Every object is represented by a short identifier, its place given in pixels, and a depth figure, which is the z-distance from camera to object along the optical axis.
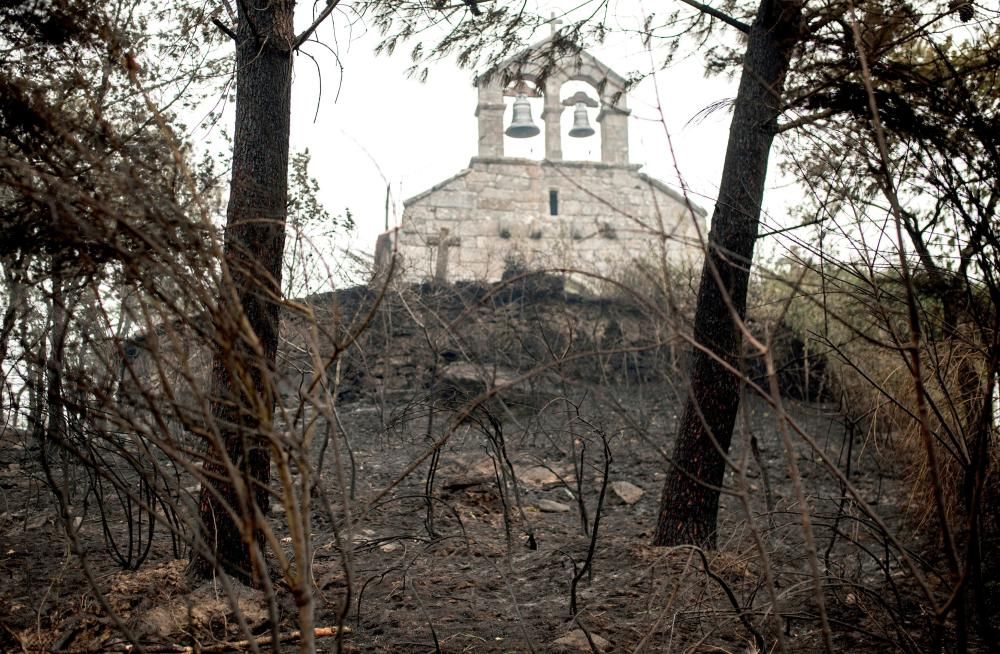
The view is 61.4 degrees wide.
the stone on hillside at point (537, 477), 7.92
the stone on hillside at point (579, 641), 3.82
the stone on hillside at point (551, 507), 7.06
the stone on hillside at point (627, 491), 7.54
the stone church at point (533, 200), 17.80
